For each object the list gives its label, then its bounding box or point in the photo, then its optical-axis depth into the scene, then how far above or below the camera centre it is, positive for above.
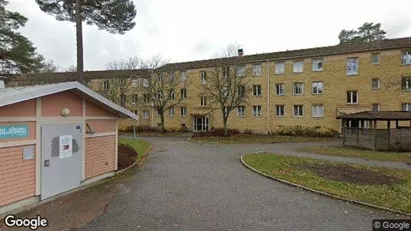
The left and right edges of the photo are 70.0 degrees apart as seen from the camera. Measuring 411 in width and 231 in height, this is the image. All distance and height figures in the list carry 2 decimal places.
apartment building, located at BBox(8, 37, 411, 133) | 30.66 +3.62
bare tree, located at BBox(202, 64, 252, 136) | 31.95 +3.37
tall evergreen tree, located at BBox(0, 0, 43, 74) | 26.50 +6.59
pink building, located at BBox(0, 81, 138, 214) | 7.47 -0.74
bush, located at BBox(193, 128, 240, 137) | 31.94 -1.93
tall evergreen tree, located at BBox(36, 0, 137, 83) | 20.12 +7.34
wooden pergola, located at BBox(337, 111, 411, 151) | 22.53 -1.45
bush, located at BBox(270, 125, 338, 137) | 32.33 -1.66
